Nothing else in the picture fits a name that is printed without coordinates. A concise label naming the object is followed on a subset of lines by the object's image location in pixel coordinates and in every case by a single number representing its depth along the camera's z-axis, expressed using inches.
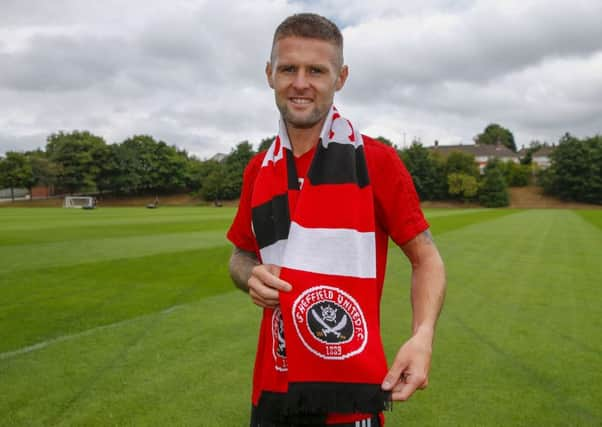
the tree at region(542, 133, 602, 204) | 2736.2
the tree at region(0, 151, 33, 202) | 3024.1
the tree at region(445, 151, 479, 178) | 2920.8
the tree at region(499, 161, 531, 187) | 3196.4
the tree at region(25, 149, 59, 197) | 2960.1
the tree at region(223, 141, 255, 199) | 3085.6
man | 66.8
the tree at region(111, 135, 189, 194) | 3110.2
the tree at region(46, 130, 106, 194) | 3002.0
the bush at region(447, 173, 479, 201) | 2819.9
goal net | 2524.6
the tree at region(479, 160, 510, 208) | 2775.6
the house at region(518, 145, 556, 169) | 4690.9
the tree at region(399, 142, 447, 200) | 2967.5
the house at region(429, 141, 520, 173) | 4598.9
